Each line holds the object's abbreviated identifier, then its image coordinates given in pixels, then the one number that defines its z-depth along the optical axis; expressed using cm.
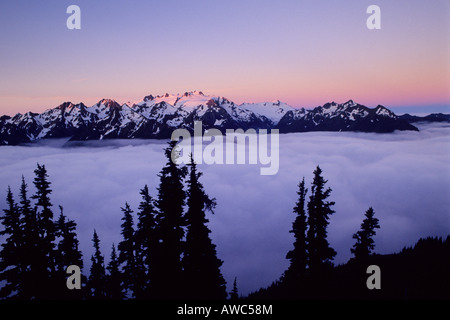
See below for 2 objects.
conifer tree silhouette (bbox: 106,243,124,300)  2639
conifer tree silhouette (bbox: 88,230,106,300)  2609
